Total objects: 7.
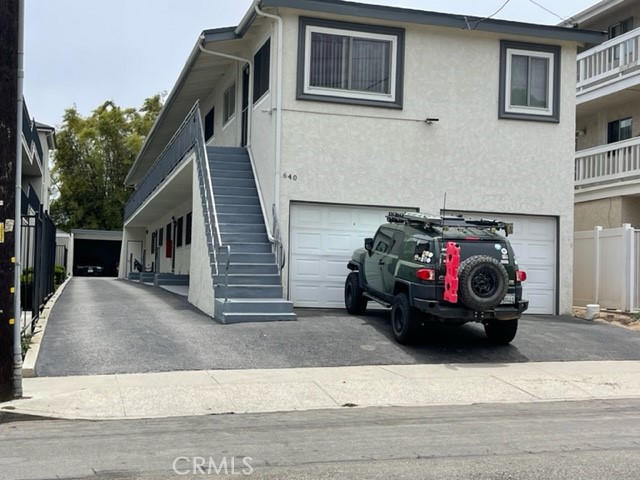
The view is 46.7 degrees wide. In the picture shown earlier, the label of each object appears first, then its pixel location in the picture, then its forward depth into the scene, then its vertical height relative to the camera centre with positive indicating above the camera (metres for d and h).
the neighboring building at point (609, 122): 20.84 +4.45
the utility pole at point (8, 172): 8.80 +0.89
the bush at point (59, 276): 27.87 -1.11
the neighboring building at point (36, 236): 13.48 +0.22
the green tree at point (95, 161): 53.03 +6.28
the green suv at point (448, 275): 11.38 -0.29
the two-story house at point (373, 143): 15.87 +2.56
